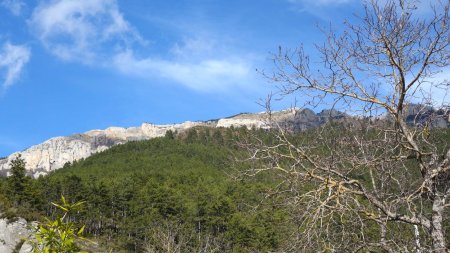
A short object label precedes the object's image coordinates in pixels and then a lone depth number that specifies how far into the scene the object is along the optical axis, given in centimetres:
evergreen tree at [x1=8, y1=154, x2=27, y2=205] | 6819
